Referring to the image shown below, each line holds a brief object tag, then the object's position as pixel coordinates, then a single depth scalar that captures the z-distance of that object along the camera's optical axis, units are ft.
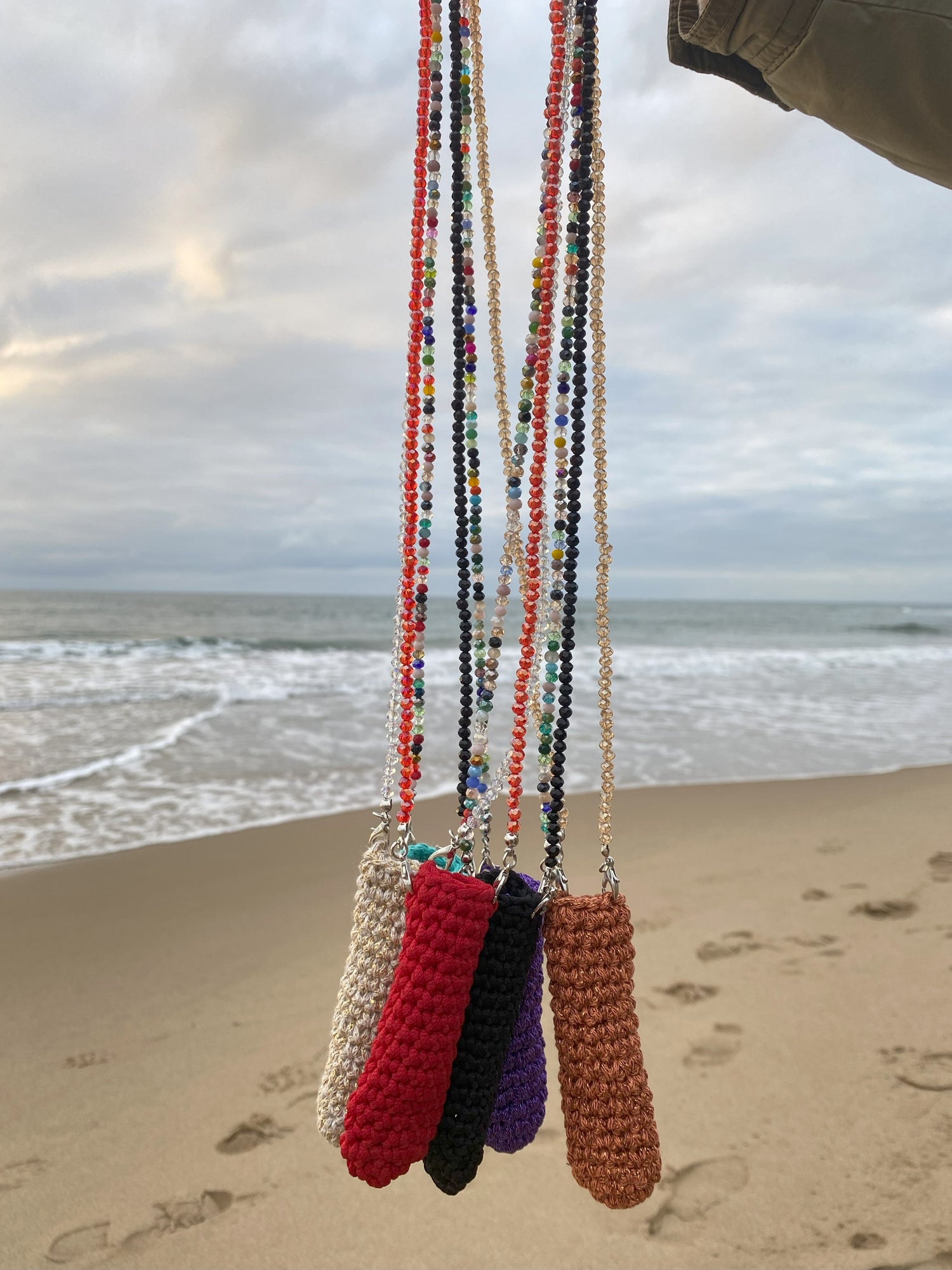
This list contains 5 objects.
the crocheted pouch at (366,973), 1.10
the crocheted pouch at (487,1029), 1.02
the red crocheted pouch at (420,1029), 0.99
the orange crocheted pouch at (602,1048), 1.02
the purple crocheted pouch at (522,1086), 1.10
